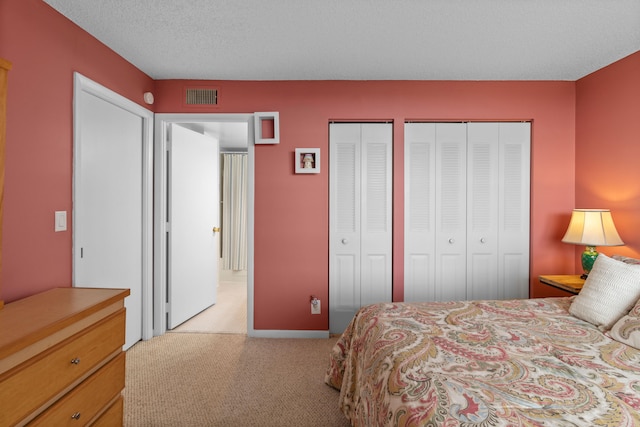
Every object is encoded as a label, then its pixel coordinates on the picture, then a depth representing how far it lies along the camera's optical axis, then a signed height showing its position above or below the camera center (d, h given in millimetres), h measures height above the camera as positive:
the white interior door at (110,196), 2278 +110
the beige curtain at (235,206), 5418 +81
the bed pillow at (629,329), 1579 -568
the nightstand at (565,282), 2596 -561
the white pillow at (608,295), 1796 -452
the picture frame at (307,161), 3172 +487
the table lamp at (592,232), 2610 -150
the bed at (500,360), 1066 -623
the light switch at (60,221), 2045 -72
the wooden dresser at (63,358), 1164 -609
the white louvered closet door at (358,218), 3225 -58
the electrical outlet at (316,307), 3180 -920
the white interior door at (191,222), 3301 -126
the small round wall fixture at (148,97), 3010 +1034
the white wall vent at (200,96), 3207 +1117
